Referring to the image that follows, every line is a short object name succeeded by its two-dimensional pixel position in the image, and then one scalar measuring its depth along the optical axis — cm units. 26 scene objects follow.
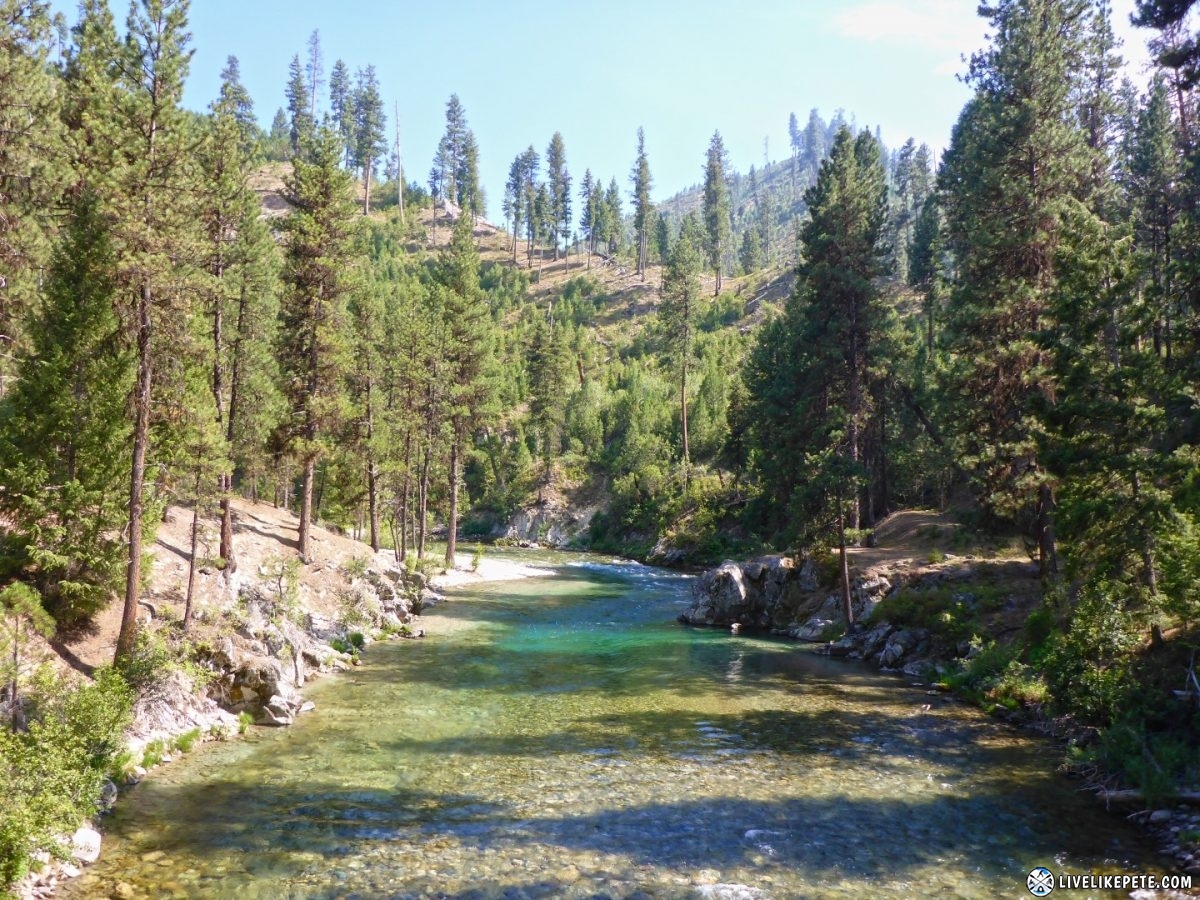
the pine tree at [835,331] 3656
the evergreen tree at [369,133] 13988
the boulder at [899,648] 2698
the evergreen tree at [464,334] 4950
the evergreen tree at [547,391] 8425
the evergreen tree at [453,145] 15950
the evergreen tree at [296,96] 14675
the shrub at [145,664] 1677
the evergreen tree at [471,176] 14820
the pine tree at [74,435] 1750
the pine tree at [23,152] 2097
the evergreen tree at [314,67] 16462
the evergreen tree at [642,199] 13275
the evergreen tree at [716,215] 12706
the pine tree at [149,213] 1747
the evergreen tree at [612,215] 14088
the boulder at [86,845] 1113
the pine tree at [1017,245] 2638
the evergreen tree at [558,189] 14238
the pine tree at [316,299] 3253
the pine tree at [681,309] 7300
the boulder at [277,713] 1881
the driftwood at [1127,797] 1297
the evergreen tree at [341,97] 15550
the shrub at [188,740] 1636
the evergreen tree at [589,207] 14188
